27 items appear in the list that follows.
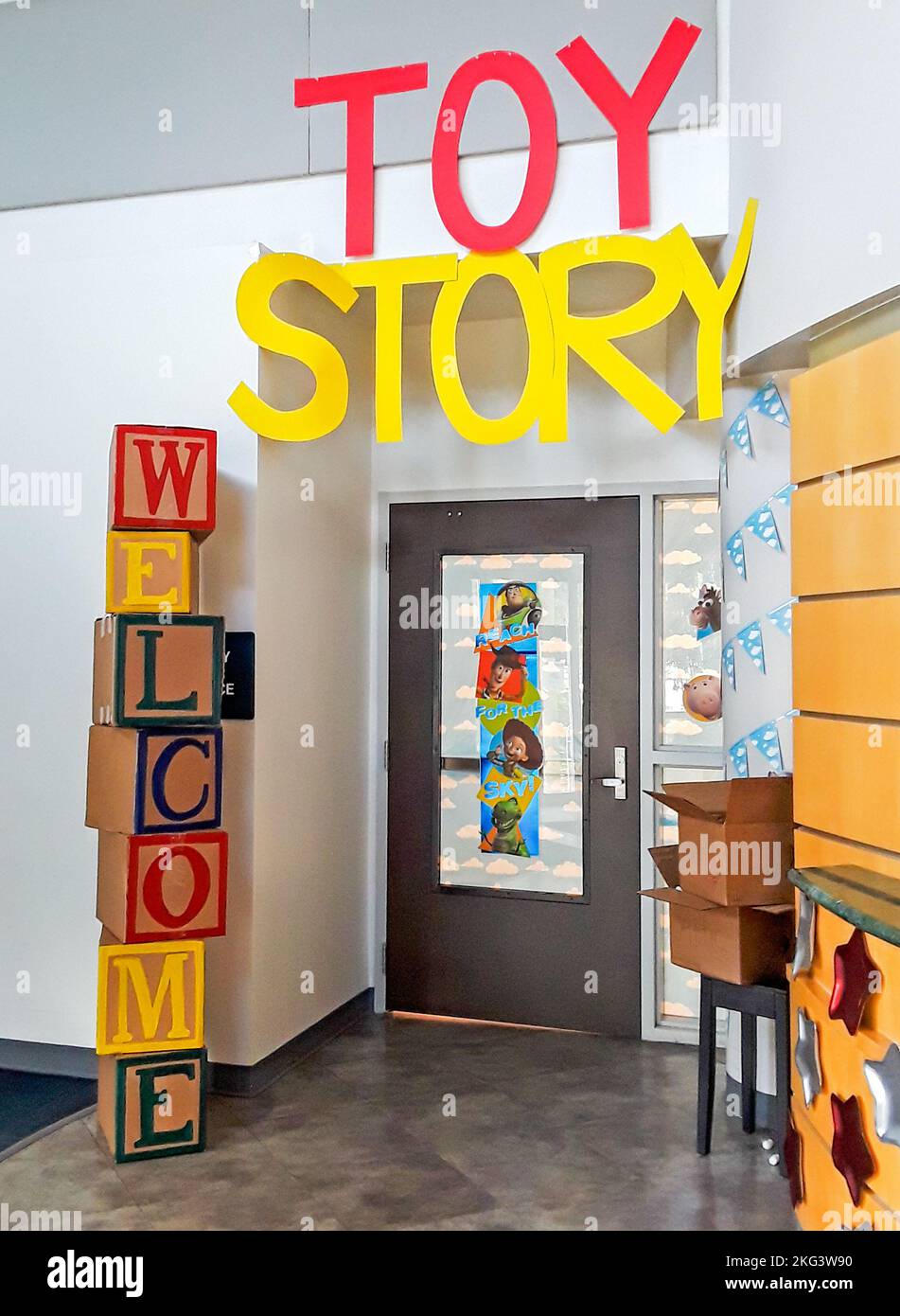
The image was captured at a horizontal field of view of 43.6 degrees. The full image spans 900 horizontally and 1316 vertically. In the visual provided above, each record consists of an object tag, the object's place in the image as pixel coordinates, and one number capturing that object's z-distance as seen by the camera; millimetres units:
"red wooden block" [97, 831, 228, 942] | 2982
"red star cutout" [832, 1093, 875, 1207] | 2148
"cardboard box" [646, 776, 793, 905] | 2965
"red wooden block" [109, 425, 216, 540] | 3066
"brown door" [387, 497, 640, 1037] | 4148
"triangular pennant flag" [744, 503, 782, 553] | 3283
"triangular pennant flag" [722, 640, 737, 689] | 3482
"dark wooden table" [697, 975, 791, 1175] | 2938
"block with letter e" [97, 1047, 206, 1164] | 2982
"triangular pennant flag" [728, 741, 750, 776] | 3381
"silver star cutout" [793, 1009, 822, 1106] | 2494
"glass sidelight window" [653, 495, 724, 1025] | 4074
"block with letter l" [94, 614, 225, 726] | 2979
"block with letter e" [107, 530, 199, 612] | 3070
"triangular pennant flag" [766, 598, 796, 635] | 3232
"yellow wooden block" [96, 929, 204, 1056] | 2994
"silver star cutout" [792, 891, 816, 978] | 2543
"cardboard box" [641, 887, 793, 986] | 2965
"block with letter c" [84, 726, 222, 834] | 2988
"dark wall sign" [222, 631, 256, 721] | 3502
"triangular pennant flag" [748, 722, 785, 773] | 3256
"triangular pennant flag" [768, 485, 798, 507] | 3244
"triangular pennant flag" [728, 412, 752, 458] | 3377
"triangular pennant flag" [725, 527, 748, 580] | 3416
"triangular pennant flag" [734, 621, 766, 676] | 3330
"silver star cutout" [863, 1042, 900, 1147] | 2027
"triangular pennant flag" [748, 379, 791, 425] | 3264
